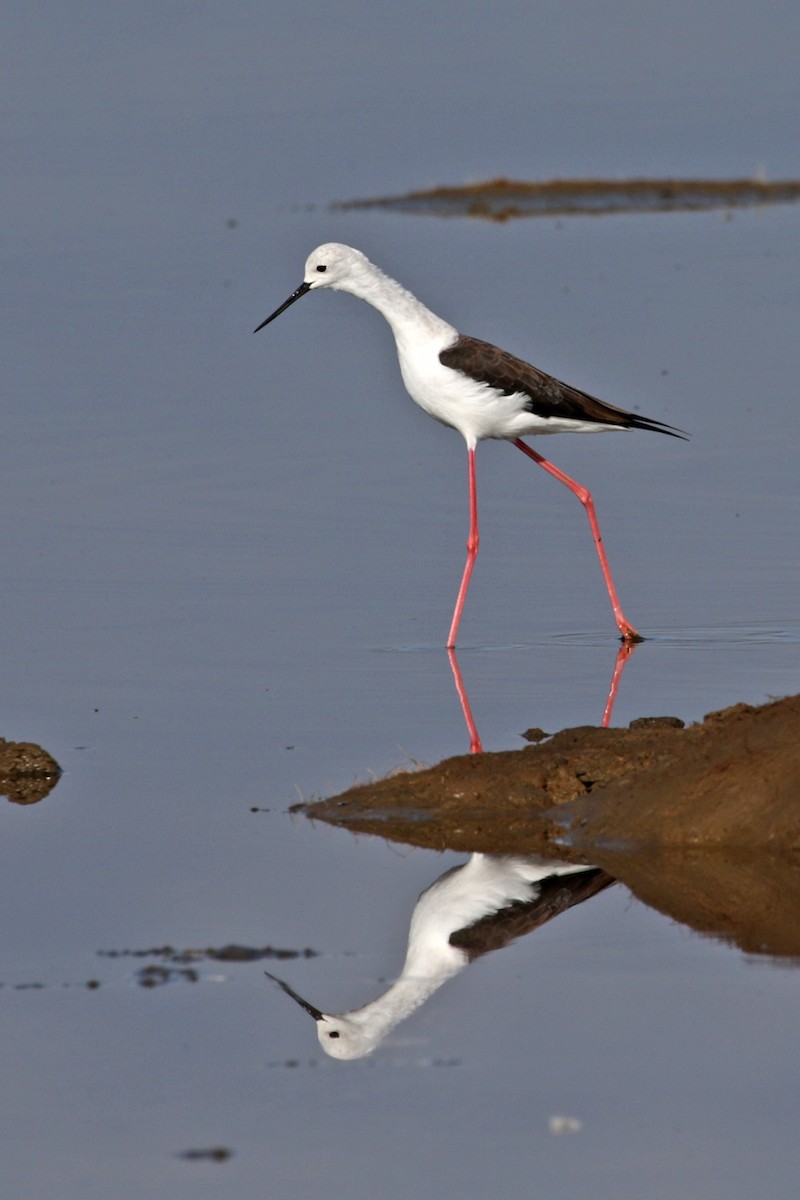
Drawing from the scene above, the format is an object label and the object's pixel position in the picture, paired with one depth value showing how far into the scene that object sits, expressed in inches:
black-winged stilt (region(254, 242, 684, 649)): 850.1
